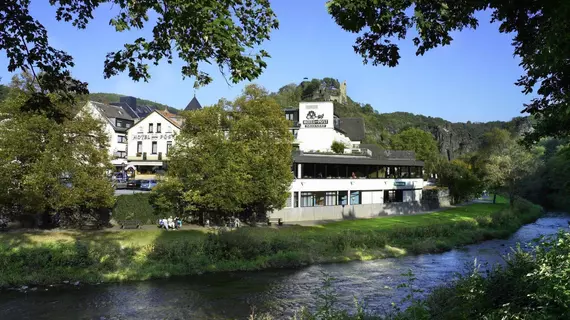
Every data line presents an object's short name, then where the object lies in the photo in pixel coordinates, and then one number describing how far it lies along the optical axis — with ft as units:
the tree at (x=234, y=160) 112.47
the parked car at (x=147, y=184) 165.14
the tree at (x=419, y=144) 350.11
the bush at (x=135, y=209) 113.80
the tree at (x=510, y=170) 208.85
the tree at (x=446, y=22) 22.88
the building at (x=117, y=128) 211.61
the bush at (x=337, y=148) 187.01
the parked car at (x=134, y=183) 172.54
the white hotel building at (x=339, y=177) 154.10
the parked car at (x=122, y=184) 177.35
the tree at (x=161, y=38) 24.75
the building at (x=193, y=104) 237.49
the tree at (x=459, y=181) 222.48
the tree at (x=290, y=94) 418.02
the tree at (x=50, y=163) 93.66
